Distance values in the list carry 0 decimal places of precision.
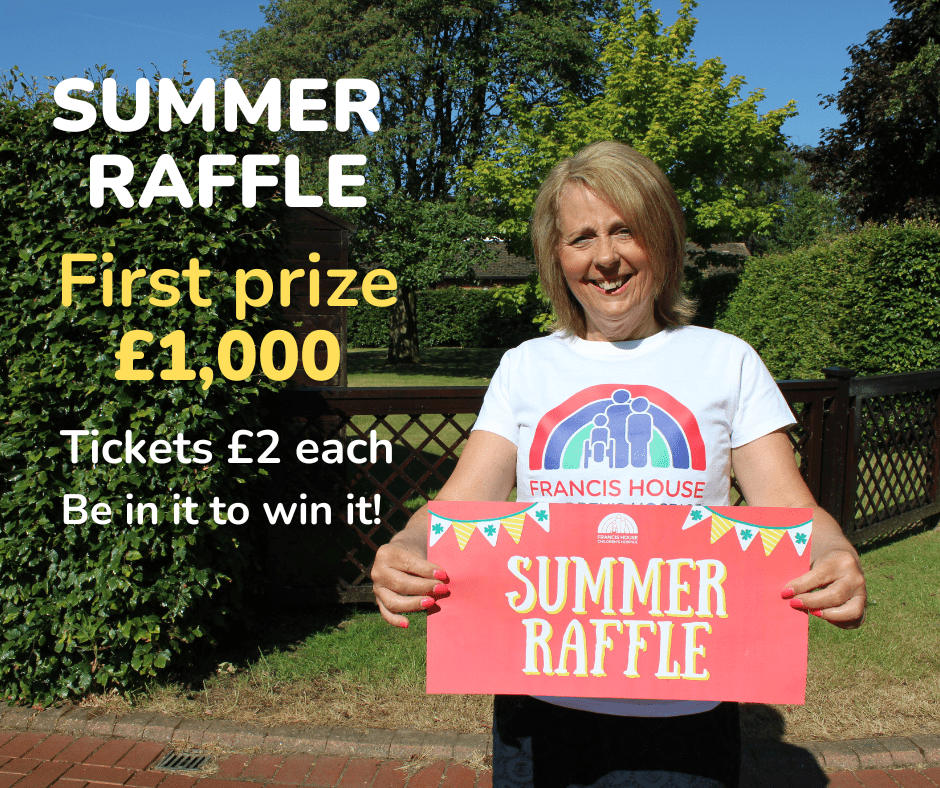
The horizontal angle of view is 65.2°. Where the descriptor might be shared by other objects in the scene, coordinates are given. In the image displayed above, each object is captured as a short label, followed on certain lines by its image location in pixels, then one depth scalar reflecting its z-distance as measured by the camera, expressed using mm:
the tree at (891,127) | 17625
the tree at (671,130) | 16531
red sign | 1399
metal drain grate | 3133
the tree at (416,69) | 21078
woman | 1446
